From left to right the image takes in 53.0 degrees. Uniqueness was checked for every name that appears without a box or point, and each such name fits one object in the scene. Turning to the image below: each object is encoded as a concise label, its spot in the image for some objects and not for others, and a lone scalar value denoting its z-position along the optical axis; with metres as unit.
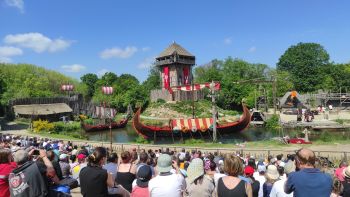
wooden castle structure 63.53
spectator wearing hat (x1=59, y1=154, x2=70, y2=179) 7.38
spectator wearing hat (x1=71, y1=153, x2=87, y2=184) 9.06
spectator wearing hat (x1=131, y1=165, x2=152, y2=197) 5.48
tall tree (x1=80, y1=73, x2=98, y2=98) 99.30
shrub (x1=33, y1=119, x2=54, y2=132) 37.97
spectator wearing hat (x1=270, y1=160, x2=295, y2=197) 5.43
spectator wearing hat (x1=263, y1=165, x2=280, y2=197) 6.26
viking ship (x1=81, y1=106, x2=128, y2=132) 46.92
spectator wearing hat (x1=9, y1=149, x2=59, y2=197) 5.01
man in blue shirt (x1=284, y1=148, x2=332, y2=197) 4.59
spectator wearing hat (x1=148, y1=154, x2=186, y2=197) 5.13
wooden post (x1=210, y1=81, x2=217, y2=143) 29.89
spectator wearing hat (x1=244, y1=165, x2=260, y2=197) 6.27
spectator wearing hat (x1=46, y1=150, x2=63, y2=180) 6.21
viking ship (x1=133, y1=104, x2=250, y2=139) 35.47
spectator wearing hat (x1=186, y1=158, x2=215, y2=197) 5.24
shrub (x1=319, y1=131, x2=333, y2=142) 30.27
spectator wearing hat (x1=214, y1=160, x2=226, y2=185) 6.40
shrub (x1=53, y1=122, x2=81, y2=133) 42.19
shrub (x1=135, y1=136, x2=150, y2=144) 34.44
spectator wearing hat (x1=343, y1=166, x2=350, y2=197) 5.26
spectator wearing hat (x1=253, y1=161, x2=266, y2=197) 6.62
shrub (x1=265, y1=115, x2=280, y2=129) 44.09
